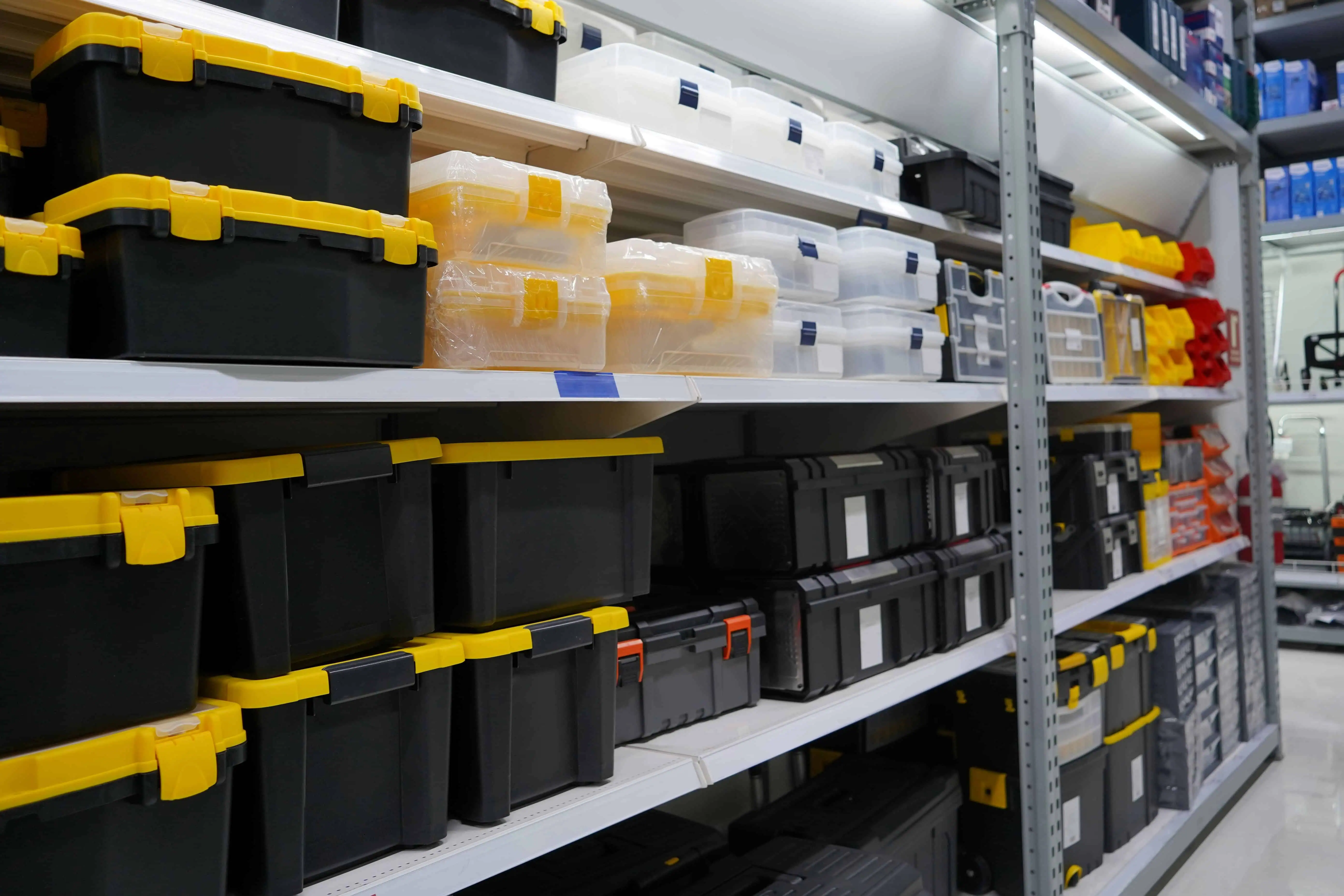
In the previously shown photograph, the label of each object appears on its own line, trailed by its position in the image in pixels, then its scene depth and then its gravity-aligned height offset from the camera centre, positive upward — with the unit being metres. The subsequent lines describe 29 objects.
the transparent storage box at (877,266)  2.10 +0.38
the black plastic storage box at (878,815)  2.03 -0.83
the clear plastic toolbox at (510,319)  1.26 +0.18
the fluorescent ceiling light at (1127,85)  2.77 +1.13
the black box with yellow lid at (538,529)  1.28 -0.12
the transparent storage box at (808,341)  1.88 +0.20
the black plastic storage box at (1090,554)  2.88 -0.38
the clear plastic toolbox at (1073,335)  2.80 +0.28
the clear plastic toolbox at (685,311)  1.55 +0.22
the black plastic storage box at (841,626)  1.84 -0.38
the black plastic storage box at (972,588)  2.18 -0.37
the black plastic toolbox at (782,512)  1.88 -0.15
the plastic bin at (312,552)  1.01 -0.11
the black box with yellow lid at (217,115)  0.93 +0.36
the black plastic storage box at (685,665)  1.57 -0.39
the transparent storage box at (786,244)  1.85 +0.38
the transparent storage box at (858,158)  2.09 +0.62
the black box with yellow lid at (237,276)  0.92 +0.19
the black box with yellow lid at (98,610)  0.83 -0.14
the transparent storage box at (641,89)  1.62 +0.62
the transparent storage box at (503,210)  1.28 +0.33
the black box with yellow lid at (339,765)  1.01 -0.36
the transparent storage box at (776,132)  1.86 +0.61
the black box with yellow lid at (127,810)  0.82 -0.31
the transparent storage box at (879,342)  2.07 +0.21
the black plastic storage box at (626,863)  1.69 -0.77
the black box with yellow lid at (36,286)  0.85 +0.16
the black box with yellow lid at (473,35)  1.24 +0.56
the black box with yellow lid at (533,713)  1.25 -0.37
